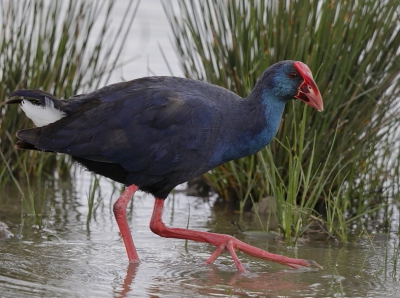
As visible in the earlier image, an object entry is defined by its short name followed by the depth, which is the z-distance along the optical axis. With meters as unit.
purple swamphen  9.32
